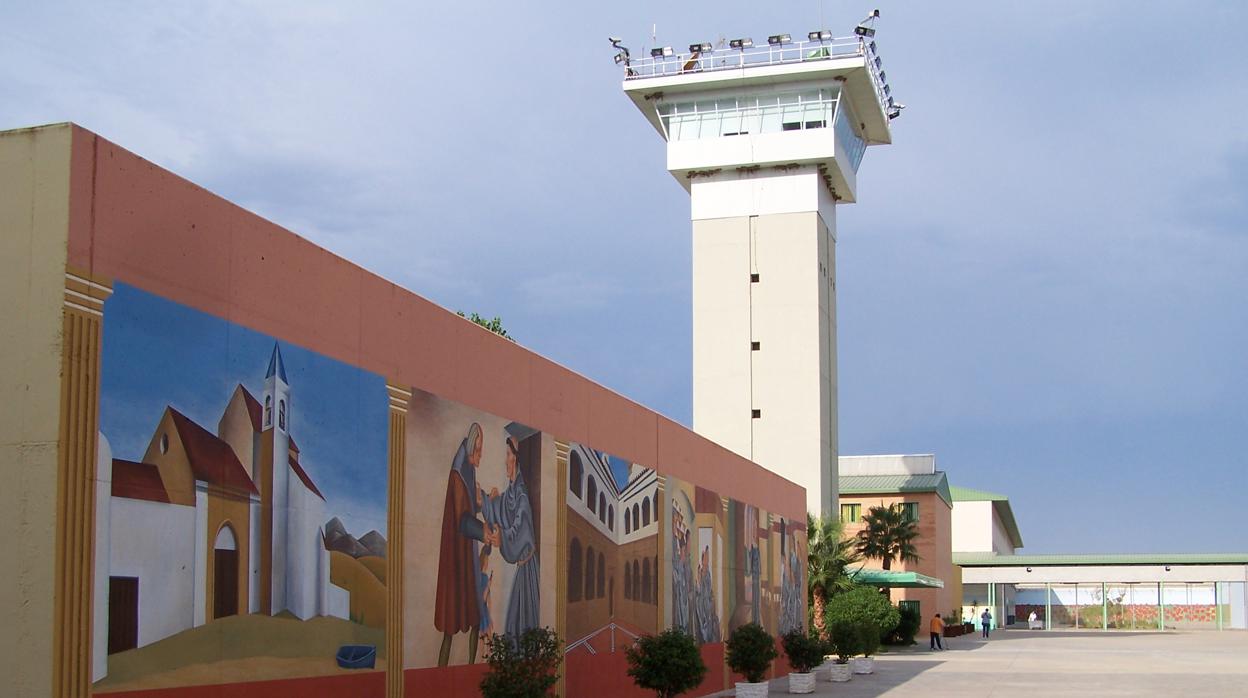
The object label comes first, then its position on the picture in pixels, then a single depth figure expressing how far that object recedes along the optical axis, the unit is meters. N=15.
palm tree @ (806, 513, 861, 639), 56.78
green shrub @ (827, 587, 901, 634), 53.00
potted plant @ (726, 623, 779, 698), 30.38
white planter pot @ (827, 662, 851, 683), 39.06
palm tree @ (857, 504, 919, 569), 73.75
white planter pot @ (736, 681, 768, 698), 30.28
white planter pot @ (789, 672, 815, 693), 33.91
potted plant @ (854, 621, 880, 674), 42.44
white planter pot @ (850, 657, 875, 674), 42.18
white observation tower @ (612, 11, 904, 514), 61.75
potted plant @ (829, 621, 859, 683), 39.12
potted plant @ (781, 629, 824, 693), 34.56
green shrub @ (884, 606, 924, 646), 63.47
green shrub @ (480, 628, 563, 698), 18.75
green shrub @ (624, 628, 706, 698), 24.89
